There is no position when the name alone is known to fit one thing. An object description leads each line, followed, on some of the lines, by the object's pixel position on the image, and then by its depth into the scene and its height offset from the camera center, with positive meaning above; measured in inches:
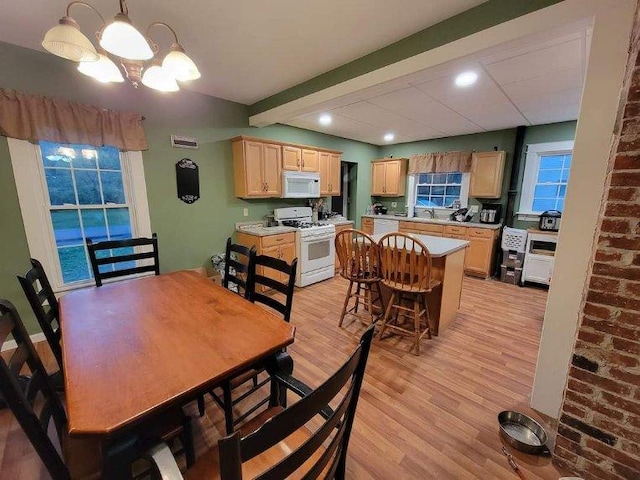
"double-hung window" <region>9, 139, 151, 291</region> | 92.6 -2.9
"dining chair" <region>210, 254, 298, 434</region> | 52.4 -26.8
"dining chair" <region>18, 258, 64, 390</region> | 53.4 -24.2
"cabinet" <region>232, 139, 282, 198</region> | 139.7 +14.4
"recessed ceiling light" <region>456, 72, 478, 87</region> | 96.8 +43.8
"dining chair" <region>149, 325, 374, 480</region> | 19.5 -23.9
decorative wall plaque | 125.3 +6.4
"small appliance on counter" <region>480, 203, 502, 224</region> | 178.9 -12.1
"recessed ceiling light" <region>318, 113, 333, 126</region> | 151.6 +44.5
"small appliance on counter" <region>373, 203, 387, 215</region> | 238.5 -13.0
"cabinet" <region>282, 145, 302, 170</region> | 156.3 +21.9
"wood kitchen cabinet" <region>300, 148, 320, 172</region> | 167.0 +21.3
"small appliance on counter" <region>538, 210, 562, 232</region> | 151.6 -14.4
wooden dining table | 33.2 -25.6
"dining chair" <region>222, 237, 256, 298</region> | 73.7 -20.9
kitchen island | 95.7 -32.3
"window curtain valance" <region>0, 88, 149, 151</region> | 85.0 +24.8
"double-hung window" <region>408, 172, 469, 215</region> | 203.9 +4.1
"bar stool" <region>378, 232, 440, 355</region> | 86.4 -29.4
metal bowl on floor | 58.2 -55.1
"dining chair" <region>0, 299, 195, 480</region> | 29.2 -30.7
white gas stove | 154.6 -30.4
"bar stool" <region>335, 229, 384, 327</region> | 99.0 -24.4
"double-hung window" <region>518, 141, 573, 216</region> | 162.9 +11.2
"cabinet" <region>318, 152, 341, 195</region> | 181.7 +15.4
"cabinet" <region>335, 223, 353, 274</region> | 183.2 -22.8
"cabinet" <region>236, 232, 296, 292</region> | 140.0 -27.8
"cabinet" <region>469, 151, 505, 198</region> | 175.3 +14.5
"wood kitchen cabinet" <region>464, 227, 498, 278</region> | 170.4 -36.2
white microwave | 158.7 +6.0
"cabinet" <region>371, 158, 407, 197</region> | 225.6 +15.5
